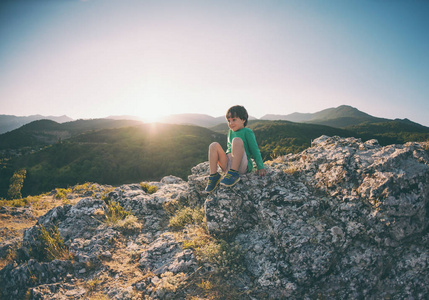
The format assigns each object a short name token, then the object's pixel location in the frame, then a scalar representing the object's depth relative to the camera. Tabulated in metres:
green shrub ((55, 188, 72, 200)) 11.61
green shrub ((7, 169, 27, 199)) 19.19
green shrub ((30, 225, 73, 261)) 4.42
